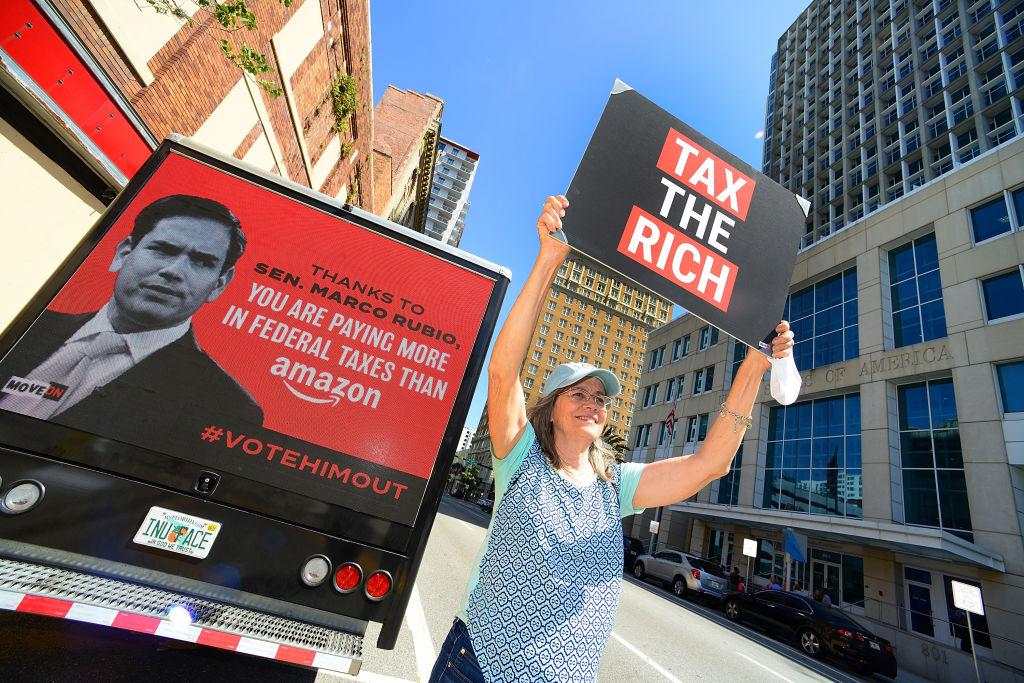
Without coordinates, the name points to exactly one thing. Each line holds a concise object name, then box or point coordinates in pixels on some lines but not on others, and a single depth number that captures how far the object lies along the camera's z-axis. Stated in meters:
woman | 1.64
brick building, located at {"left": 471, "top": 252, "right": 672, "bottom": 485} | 92.12
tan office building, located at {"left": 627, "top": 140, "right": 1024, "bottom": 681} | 15.15
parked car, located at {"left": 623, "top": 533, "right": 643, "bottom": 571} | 22.58
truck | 2.21
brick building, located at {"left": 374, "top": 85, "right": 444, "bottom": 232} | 21.60
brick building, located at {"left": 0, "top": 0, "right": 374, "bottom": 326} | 5.05
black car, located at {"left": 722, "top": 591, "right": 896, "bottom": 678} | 11.31
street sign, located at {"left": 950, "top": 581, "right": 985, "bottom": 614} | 11.09
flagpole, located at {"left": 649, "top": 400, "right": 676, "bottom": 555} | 28.50
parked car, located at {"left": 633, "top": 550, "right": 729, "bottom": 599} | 16.66
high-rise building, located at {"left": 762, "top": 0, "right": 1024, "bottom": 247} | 34.72
